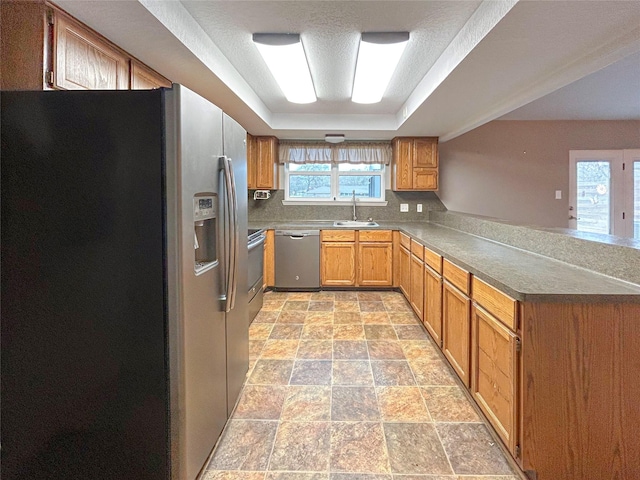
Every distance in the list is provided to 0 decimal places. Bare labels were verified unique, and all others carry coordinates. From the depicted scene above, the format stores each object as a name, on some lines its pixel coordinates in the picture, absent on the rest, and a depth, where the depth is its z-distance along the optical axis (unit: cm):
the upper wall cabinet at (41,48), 146
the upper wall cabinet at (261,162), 470
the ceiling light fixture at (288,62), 222
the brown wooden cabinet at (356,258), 441
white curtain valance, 495
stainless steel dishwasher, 443
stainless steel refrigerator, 127
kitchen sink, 454
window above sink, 498
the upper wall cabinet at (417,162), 460
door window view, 492
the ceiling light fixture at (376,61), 218
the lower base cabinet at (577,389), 134
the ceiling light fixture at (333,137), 453
